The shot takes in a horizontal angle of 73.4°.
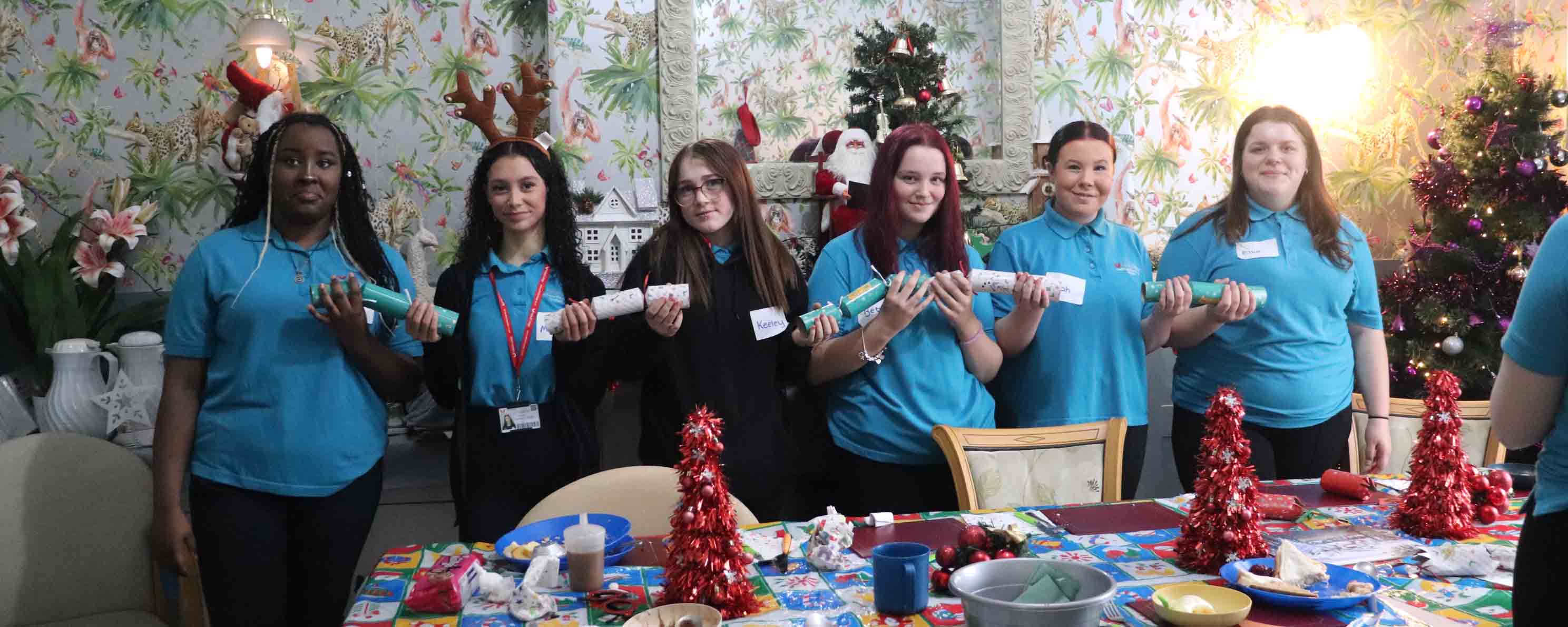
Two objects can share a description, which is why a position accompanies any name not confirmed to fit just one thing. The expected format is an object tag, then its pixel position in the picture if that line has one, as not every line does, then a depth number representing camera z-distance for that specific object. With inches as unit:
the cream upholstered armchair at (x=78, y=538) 77.1
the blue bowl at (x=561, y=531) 61.5
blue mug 49.7
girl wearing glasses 87.1
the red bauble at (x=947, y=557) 53.7
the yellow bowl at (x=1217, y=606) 46.9
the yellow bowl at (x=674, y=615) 48.3
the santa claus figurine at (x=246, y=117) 122.0
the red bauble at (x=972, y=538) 55.9
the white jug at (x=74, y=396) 114.7
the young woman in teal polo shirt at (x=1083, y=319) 94.7
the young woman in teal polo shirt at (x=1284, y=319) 91.5
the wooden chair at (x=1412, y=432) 87.4
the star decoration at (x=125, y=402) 114.2
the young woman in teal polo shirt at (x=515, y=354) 84.5
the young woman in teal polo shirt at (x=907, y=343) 88.3
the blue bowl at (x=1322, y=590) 48.8
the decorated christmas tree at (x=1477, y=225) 146.3
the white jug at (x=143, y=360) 116.2
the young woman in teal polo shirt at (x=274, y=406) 76.7
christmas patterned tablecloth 50.7
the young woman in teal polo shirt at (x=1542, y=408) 44.8
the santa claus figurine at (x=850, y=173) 133.3
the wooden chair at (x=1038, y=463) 79.6
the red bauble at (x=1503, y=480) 67.4
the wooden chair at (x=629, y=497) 72.3
